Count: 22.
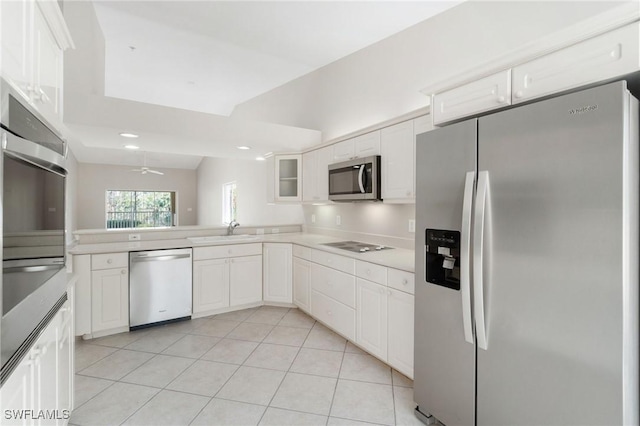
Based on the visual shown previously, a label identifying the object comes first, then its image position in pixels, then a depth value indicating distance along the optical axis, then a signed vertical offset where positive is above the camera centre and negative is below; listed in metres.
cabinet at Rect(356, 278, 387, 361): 2.36 -0.89
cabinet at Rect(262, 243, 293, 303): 3.78 -0.79
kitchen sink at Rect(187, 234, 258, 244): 3.66 -0.35
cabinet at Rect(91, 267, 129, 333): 2.87 -0.87
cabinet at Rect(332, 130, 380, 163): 2.88 +0.70
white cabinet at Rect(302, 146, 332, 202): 3.61 +0.49
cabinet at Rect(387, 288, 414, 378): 2.12 -0.89
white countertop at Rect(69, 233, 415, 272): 2.41 -0.37
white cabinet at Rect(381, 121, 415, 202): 2.50 +0.45
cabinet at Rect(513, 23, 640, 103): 1.12 +0.63
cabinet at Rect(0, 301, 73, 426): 0.87 -0.61
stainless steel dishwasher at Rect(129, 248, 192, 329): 3.05 -0.81
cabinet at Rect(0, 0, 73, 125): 0.93 +0.62
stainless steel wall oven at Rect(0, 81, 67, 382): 0.84 -0.05
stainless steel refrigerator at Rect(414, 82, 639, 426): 1.08 -0.22
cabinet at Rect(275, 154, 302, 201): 4.10 +0.50
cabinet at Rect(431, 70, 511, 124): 1.50 +0.64
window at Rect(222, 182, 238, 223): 7.51 +0.27
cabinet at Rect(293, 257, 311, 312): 3.44 -0.86
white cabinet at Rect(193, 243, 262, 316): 3.43 -0.79
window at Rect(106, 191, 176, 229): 9.48 +0.13
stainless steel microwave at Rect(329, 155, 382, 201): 2.82 +0.34
